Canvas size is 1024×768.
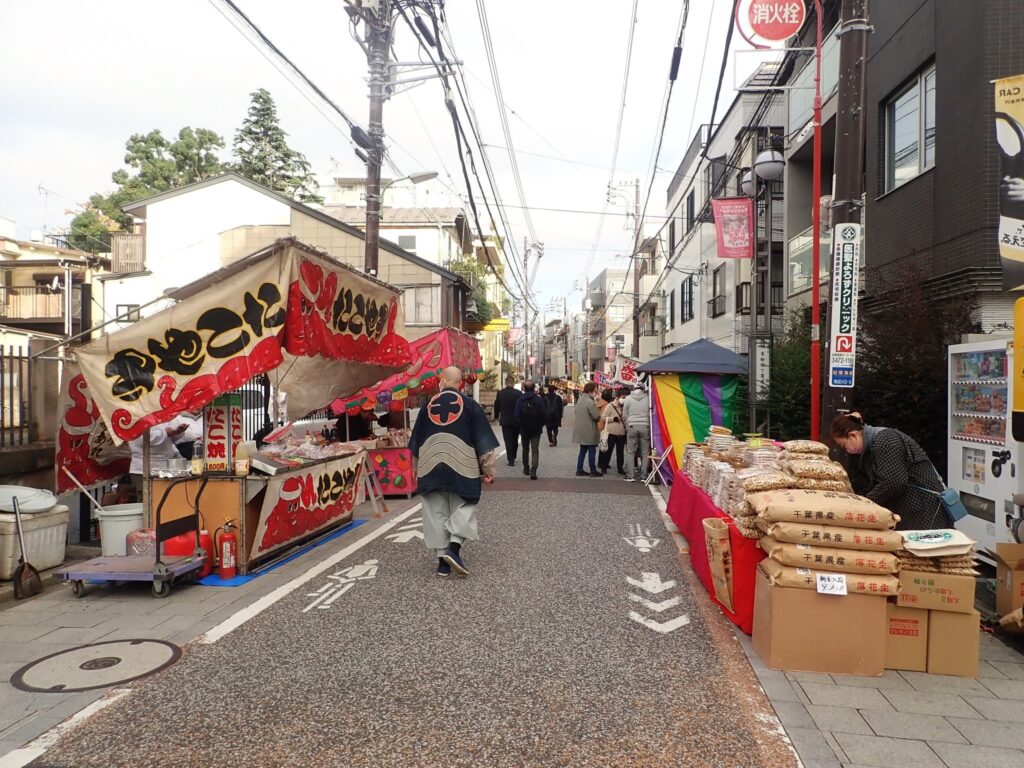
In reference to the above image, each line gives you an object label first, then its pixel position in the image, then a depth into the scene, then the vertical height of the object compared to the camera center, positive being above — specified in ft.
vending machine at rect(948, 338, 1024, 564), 21.59 -1.96
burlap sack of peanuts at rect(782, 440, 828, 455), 20.16 -1.88
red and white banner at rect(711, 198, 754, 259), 49.78 +10.55
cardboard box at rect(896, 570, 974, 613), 14.56 -4.24
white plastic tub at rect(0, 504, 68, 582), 20.76 -4.95
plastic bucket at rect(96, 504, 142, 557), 22.88 -4.80
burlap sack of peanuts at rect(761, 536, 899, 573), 14.62 -3.62
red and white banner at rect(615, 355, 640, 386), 67.15 +0.32
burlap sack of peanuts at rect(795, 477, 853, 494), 18.12 -2.61
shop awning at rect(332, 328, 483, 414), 39.01 +0.19
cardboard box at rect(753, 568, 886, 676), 14.66 -5.11
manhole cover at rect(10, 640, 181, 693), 14.10 -5.99
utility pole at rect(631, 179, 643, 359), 103.17 +12.56
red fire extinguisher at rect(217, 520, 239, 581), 21.30 -5.23
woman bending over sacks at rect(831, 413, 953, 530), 17.24 -2.23
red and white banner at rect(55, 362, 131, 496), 24.44 -2.33
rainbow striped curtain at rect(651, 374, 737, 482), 42.67 -1.60
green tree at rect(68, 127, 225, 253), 123.34 +34.00
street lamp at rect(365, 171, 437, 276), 42.34 +8.42
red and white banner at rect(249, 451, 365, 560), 23.02 -4.54
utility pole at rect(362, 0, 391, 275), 41.11 +15.90
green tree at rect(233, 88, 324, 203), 130.31 +40.09
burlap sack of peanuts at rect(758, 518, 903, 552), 14.70 -3.19
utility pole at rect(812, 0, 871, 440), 21.58 +7.75
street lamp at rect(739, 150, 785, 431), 39.37 +9.00
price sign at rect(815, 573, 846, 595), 14.46 -4.06
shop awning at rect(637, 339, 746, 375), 42.14 +1.03
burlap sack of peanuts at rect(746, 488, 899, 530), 14.85 -2.71
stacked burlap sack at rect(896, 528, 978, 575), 14.76 -3.55
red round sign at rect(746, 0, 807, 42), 28.53 +14.16
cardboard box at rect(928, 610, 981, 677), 14.70 -5.30
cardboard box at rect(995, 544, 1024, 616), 16.58 -4.50
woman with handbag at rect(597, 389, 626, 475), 50.01 -3.89
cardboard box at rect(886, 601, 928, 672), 14.92 -5.28
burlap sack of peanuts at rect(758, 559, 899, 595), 14.48 -4.03
